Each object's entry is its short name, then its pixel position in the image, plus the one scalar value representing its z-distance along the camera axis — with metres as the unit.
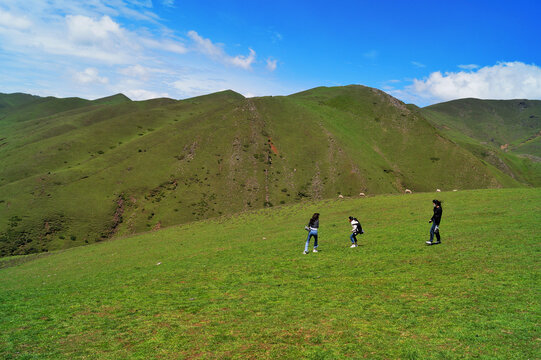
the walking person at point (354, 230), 26.09
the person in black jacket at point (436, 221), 23.14
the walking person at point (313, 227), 25.25
